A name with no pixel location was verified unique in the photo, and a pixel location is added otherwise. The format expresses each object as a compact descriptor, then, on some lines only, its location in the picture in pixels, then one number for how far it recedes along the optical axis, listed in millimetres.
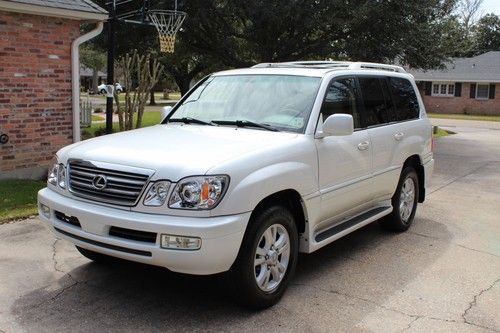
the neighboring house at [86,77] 76075
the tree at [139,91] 12930
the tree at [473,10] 57656
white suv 3701
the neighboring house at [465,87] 39969
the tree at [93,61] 47950
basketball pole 10498
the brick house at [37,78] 8539
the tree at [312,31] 14664
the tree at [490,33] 61344
